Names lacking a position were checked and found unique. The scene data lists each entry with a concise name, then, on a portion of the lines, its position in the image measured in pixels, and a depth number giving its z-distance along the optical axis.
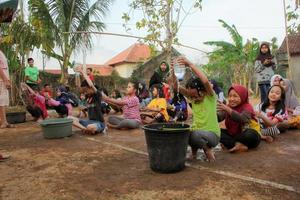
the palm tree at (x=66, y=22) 11.07
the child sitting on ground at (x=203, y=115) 3.56
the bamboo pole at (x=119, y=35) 6.63
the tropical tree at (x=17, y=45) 8.67
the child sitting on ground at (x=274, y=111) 4.96
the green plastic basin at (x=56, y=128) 5.29
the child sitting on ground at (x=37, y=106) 7.81
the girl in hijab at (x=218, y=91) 6.77
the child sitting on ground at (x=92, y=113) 5.47
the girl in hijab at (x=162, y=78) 7.73
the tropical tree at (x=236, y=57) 17.44
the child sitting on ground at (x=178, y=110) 7.02
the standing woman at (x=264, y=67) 7.05
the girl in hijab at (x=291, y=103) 5.85
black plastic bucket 3.18
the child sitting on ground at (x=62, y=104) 7.82
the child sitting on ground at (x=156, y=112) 6.63
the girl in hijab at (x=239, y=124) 3.81
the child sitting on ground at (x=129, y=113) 5.99
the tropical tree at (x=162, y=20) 8.13
